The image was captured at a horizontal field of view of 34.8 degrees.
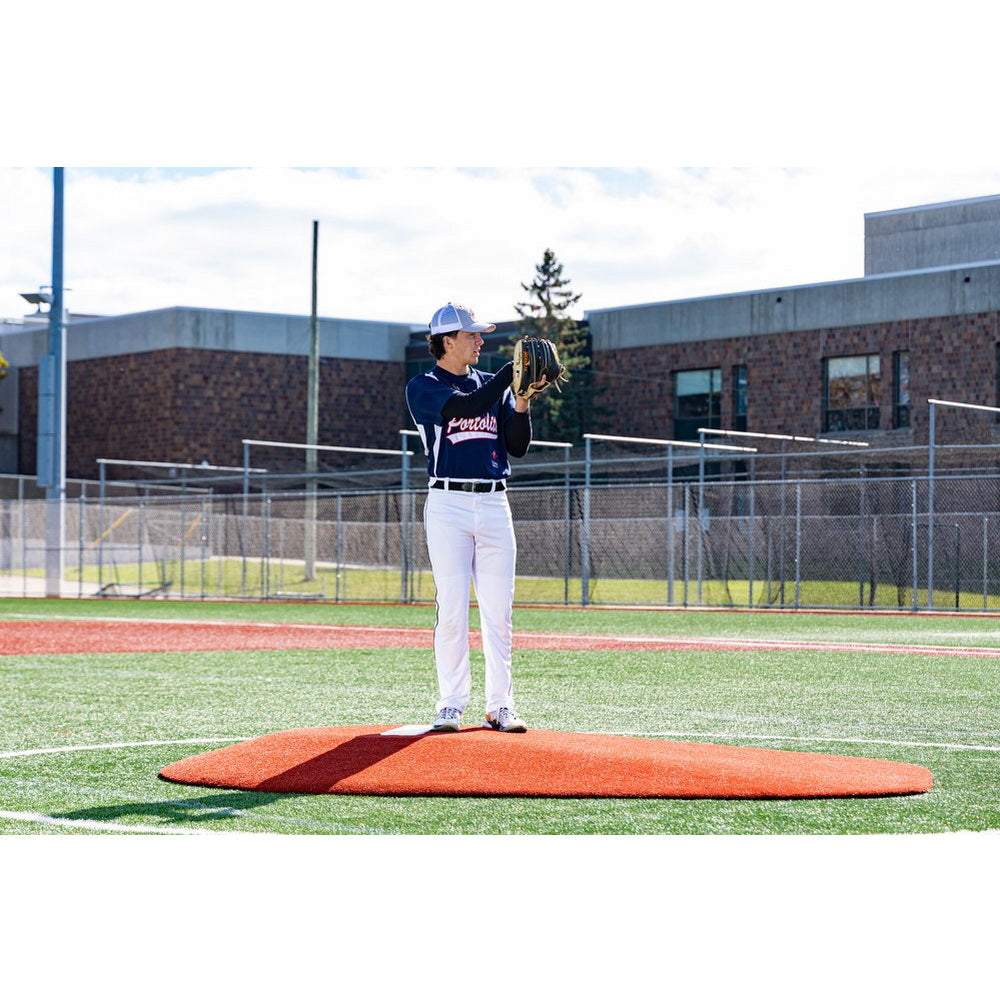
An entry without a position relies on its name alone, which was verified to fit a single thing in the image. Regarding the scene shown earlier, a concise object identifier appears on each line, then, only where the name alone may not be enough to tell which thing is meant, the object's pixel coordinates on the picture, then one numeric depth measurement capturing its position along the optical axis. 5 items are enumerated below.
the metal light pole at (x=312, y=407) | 35.92
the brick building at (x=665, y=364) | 39.94
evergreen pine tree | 48.28
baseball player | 7.27
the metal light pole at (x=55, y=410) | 32.97
